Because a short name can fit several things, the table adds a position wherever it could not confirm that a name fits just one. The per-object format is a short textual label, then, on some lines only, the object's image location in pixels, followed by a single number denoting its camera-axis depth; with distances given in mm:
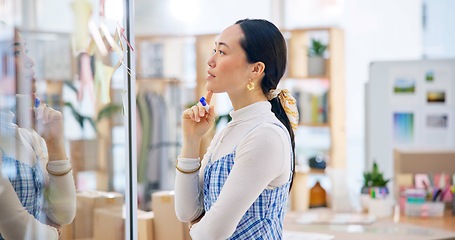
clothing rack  7055
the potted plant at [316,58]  6566
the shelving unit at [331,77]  6602
